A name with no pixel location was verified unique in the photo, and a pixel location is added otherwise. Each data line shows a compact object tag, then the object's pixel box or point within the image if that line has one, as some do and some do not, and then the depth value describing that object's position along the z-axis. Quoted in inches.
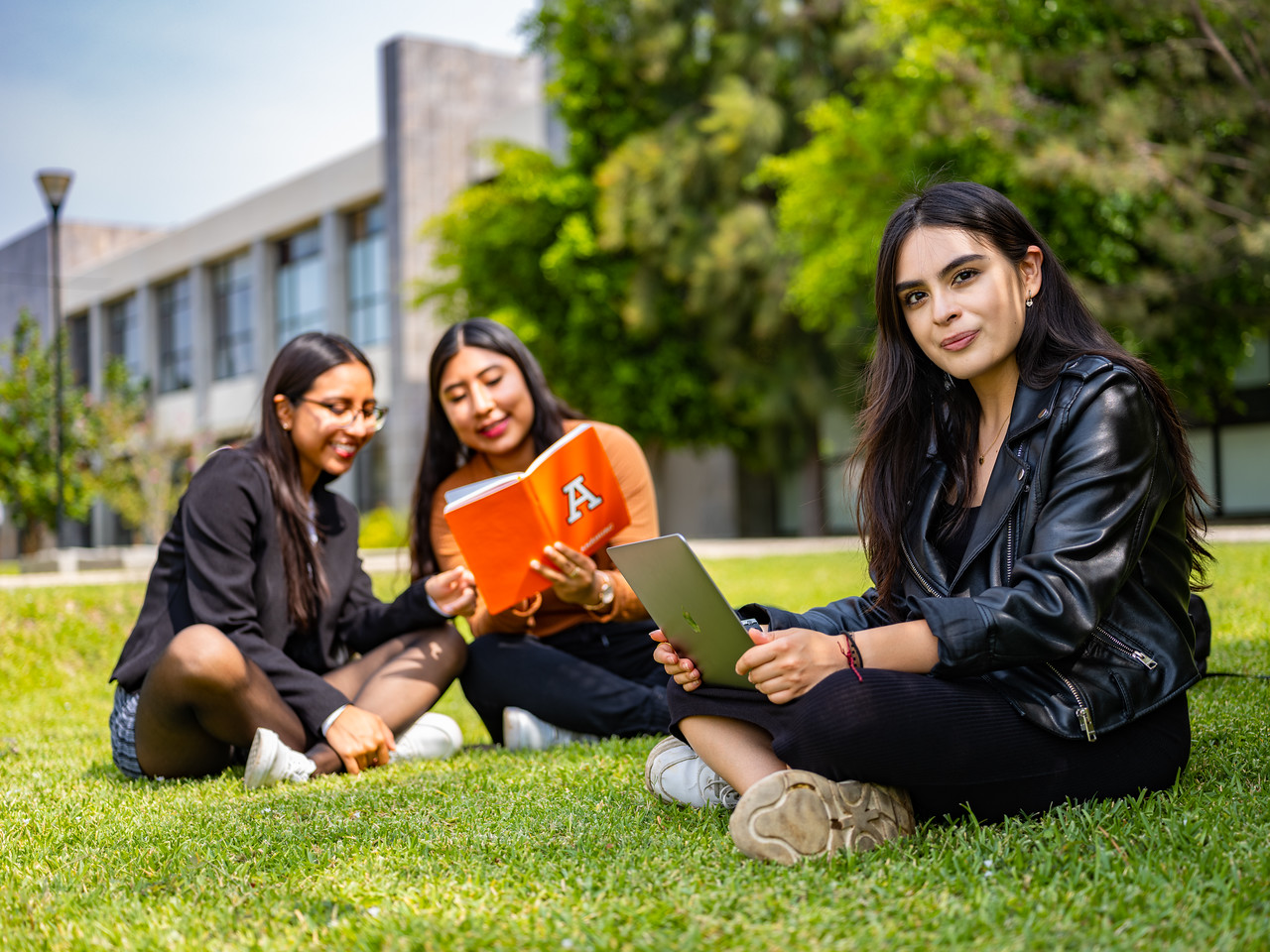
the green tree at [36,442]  895.7
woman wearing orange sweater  154.5
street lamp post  636.1
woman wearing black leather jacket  85.7
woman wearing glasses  134.6
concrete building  905.5
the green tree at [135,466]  873.5
